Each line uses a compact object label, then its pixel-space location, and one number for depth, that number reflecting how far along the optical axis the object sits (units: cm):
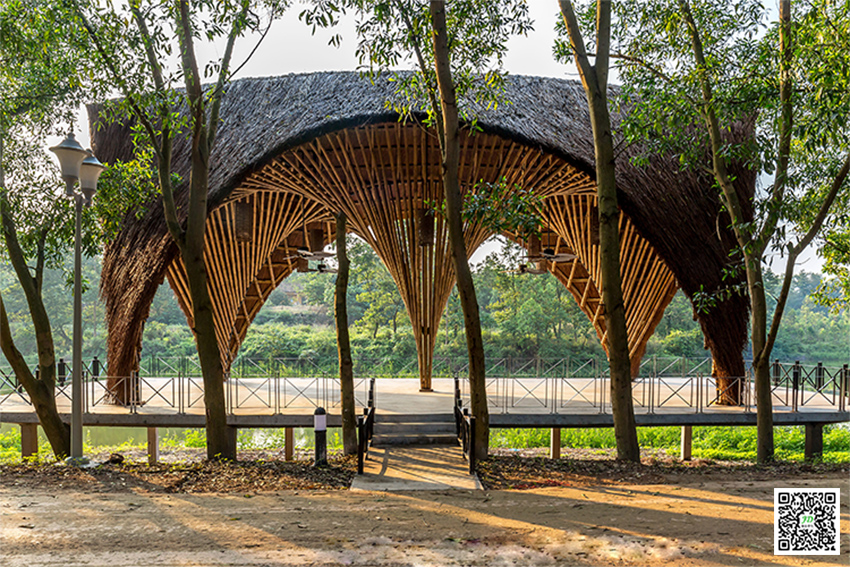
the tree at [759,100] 622
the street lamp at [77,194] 655
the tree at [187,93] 634
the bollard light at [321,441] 723
